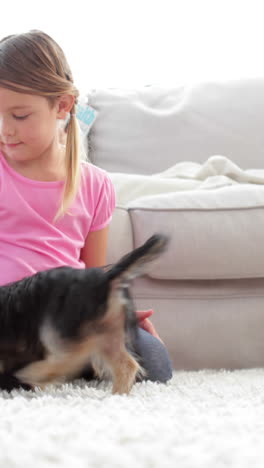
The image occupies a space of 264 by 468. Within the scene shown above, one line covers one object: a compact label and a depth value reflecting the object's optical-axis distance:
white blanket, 1.65
